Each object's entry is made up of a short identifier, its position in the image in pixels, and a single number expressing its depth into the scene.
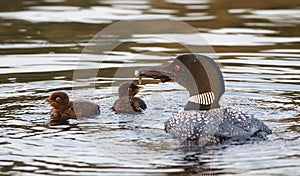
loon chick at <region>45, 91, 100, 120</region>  17.16
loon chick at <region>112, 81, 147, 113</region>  17.64
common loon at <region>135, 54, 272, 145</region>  15.02
